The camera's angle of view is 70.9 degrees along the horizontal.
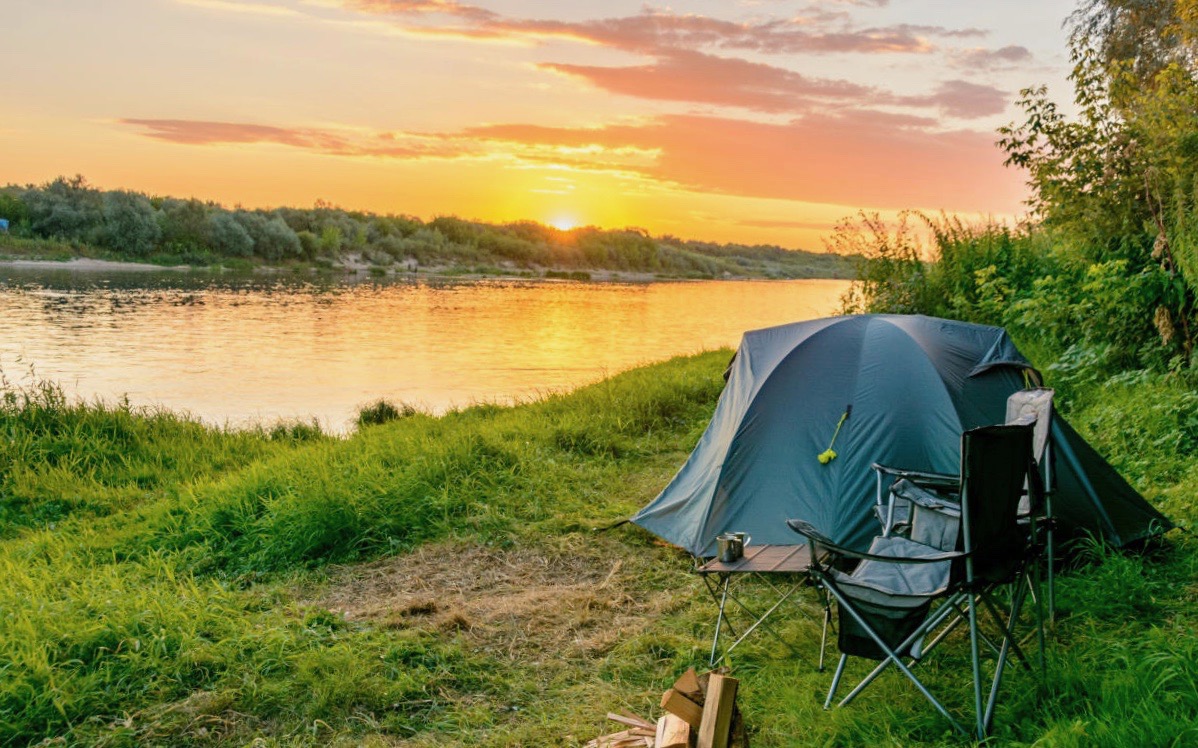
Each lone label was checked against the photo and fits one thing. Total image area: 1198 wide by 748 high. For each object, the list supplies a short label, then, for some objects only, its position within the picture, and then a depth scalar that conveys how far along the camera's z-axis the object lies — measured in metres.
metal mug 4.12
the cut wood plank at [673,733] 2.92
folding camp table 4.04
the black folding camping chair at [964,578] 3.15
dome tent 5.05
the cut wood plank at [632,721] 3.30
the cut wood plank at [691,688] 3.09
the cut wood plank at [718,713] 2.92
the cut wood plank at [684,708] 3.00
